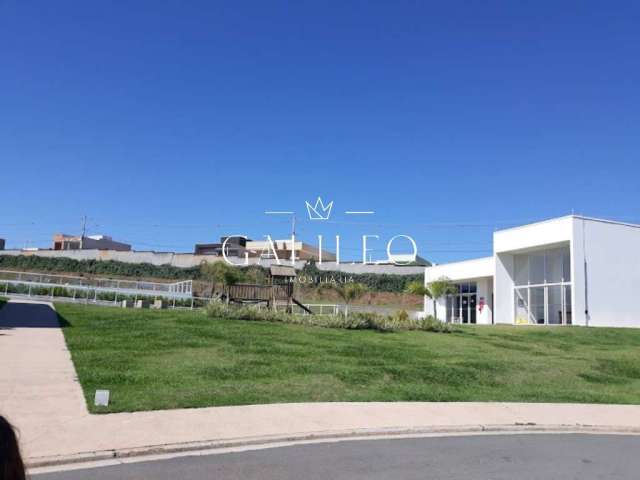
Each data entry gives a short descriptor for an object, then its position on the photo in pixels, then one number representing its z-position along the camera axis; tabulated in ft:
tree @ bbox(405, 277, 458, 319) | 141.18
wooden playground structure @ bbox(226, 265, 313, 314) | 98.84
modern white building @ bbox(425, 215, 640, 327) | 110.01
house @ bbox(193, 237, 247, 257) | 292.20
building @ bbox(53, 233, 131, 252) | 338.95
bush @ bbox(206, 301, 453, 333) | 82.12
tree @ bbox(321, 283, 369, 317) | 97.45
